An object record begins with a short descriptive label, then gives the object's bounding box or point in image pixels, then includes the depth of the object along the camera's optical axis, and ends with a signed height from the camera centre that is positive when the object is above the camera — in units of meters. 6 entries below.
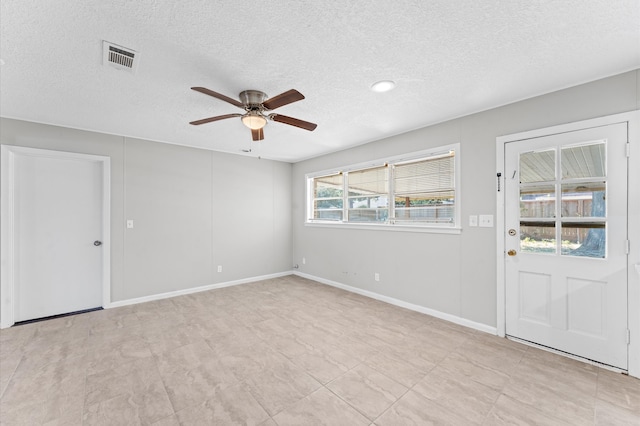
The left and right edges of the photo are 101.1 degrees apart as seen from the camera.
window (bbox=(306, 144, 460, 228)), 3.49 +0.33
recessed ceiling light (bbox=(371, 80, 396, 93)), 2.39 +1.18
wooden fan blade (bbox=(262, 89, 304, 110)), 2.04 +0.93
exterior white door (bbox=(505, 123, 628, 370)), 2.27 -0.28
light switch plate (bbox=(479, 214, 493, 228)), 3.00 -0.09
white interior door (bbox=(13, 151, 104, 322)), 3.36 -0.30
